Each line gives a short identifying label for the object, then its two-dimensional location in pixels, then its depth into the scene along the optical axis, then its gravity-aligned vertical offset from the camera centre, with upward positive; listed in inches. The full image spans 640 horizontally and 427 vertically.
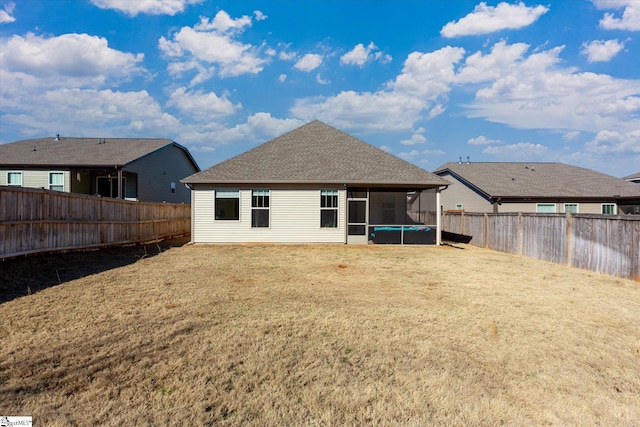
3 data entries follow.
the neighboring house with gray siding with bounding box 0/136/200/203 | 812.0 +91.0
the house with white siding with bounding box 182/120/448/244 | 649.0 +7.2
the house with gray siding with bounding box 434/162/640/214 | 885.8 +41.5
